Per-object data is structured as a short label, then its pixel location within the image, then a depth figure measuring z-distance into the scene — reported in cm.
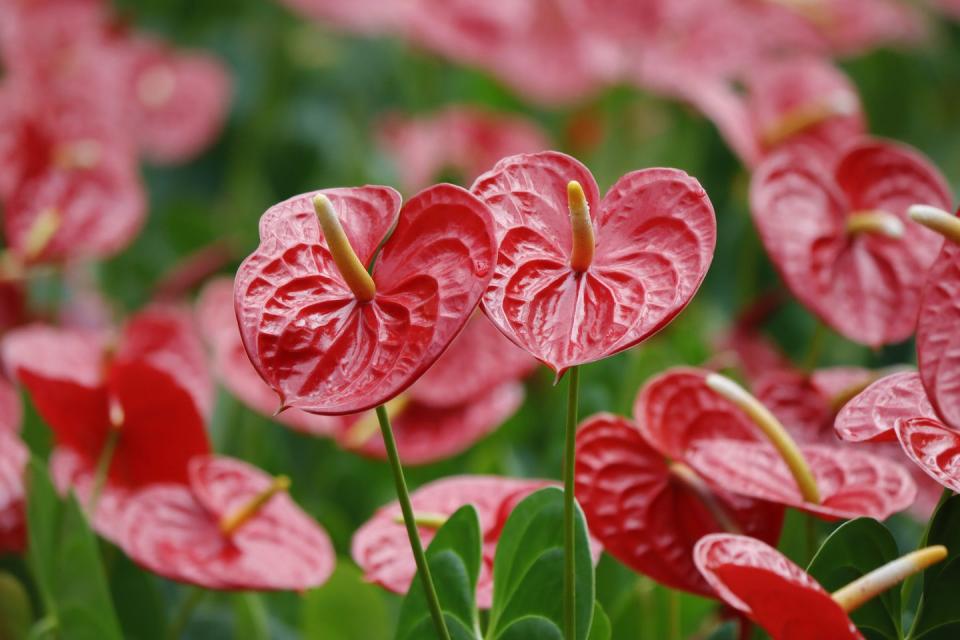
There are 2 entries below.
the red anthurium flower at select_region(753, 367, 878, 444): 155
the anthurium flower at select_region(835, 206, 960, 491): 132
